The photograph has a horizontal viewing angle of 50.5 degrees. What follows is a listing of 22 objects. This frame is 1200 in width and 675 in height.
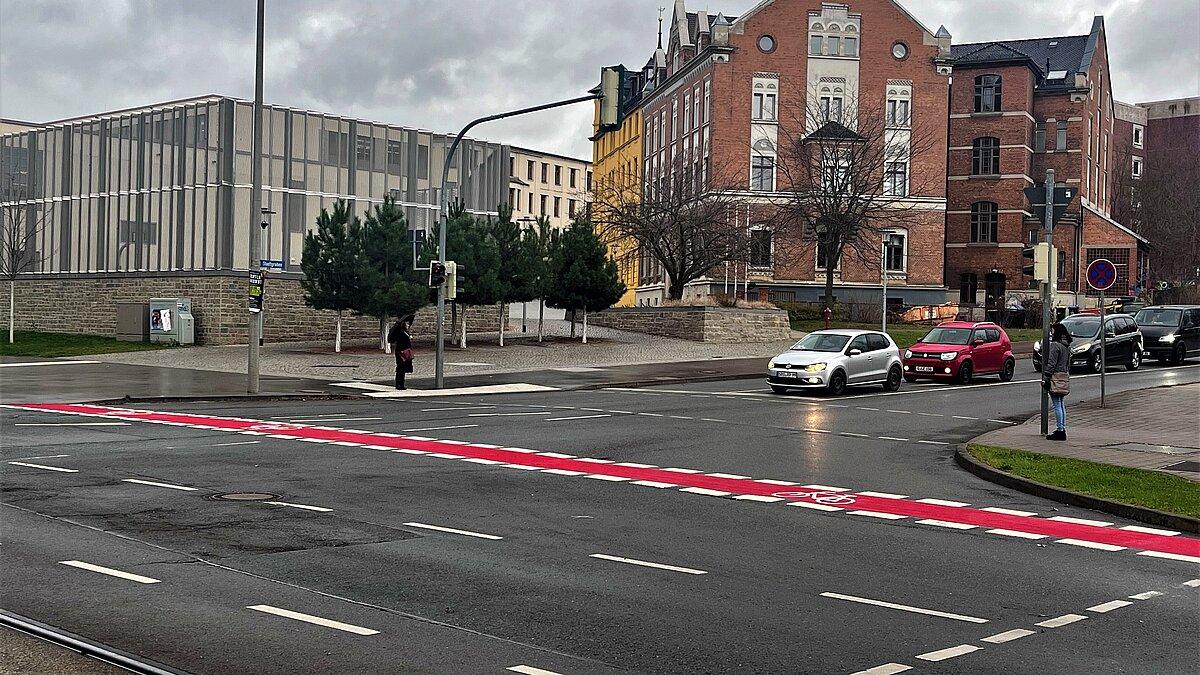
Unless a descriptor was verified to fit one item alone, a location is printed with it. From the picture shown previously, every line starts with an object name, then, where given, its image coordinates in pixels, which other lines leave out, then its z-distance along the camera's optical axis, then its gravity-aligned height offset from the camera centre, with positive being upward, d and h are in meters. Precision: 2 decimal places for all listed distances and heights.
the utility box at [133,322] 46.47 -0.78
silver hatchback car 29.81 -1.10
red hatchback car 33.78 -0.91
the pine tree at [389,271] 41.12 +1.20
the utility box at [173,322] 45.53 -0.73
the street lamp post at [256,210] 28.47 +2.15
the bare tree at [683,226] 58.41 +4.11
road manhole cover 12.27 -1.89
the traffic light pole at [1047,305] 19.84 +0.26
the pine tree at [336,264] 41.28 +1.36
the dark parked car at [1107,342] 36.97 -0.54
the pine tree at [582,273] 49.09 +1.50
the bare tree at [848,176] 60.12 +7.54
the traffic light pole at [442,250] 30.78 +1.49
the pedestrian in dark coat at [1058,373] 19.47 -0.79
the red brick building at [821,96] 71.50 +12.54
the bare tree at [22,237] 53.75 +2.62
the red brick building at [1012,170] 79.12 +9.65
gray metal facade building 47.50 +5.00
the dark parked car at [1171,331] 41.00 -0.21
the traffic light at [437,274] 31.55 +0.84
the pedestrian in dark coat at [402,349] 30.34 -1.01
